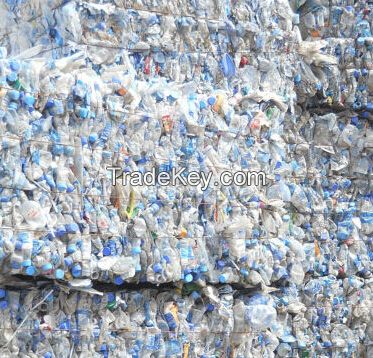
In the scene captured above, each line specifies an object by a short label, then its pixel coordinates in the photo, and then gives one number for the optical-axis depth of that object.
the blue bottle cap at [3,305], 11.80
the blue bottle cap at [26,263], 11.49
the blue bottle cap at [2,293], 11.79
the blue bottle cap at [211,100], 13.36
